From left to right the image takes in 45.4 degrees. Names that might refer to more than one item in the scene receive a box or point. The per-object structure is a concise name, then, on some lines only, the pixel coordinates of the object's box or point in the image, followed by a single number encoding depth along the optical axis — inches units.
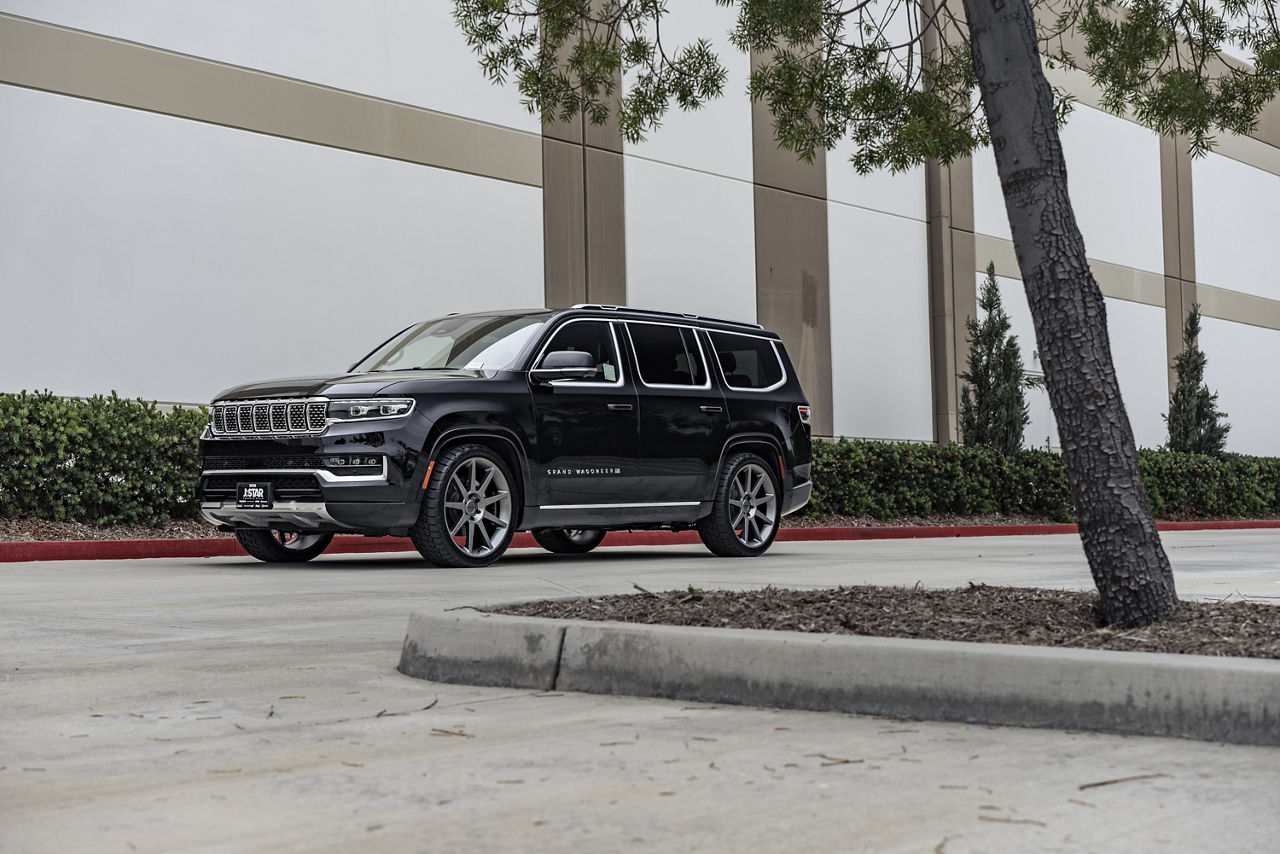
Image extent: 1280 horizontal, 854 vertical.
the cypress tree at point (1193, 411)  1193.4
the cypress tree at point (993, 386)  970.7
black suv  428.8
